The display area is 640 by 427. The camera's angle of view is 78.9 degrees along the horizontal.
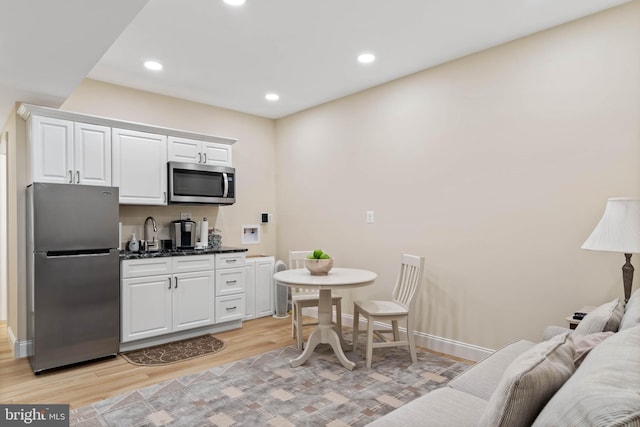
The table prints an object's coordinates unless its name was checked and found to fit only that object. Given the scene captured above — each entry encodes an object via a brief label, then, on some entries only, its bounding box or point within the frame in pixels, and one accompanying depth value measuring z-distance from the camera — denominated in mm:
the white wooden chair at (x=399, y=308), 3146
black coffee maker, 4324
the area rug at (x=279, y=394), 2373
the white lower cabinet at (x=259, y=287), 4758
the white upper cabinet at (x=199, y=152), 4195
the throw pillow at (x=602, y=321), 1737
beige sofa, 794
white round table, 3062
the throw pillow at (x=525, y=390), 982
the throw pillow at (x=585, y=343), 1375
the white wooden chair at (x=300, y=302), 3654
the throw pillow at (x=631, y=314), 1535
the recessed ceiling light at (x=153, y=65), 3490
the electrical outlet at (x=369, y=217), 4199
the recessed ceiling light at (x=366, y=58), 3387
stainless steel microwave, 4117
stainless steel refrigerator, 3078
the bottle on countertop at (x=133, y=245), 3964
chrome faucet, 4148
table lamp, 2121
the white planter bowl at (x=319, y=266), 3334
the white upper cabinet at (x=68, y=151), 3279
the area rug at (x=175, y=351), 3389
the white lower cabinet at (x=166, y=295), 3590
